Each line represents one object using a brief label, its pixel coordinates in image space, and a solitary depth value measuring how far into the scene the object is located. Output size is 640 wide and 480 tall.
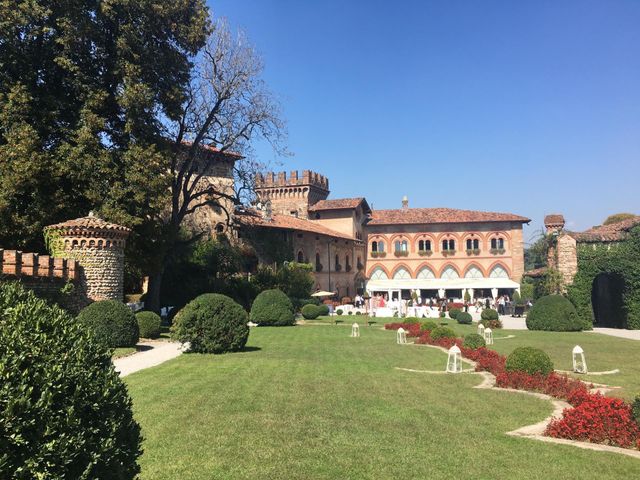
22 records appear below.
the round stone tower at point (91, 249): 18.33
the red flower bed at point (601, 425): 6.64
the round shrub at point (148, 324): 19.75
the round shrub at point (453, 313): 31.56
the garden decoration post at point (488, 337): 18.33
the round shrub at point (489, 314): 28.88
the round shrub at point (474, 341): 15.55
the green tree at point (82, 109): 19.53
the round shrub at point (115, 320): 15.80
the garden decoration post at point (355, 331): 21.50
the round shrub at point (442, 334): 18.80
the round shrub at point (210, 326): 15.08
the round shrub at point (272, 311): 25.86
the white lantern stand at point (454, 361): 12.00
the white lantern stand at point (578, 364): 11.96
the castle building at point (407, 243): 51.97
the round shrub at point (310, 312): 31.69
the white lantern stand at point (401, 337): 18.91
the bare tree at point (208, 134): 25.41
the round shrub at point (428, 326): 20.52
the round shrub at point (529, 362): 10.34
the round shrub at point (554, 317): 25.12
